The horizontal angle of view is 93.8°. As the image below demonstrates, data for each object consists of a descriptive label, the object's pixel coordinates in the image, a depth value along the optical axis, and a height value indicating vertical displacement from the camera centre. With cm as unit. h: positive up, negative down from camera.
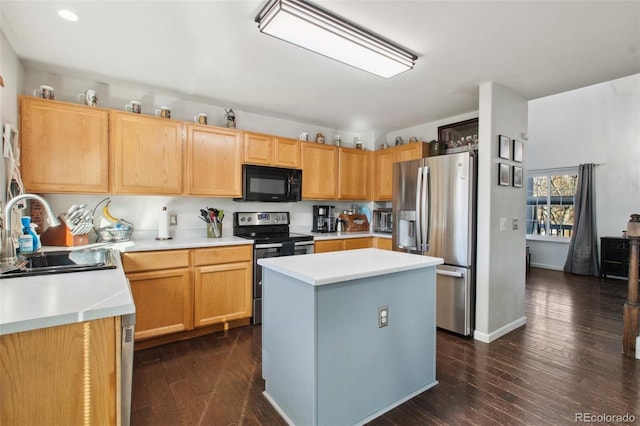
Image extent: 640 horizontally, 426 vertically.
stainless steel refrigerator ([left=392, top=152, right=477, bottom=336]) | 293 -17
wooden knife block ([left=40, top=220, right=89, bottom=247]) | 249 -25
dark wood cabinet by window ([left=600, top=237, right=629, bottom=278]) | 511 -81
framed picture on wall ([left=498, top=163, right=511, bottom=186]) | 292 +35
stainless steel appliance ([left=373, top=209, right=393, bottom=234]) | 438 -17
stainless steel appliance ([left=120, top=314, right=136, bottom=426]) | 110 -60
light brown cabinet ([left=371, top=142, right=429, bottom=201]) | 402 +70
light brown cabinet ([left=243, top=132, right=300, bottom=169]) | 349 +71
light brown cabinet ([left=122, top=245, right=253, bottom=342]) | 262 -76
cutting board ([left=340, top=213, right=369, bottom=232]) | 453 -20
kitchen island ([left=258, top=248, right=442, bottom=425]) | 158 -75
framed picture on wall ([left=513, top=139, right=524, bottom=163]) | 309 +61
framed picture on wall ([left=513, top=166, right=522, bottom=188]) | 310 +35
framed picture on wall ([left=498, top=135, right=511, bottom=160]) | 290 +61
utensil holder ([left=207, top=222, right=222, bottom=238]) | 338 -26
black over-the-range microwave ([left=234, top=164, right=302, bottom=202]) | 346 +30
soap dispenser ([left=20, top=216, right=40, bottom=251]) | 206 -17
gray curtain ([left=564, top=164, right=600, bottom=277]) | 558 -38
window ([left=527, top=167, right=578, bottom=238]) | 620 +17
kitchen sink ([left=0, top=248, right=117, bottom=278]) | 148 -32
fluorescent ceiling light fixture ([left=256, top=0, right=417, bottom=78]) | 174 +113
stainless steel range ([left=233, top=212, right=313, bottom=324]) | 321 -33
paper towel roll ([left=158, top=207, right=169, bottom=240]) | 306 -19
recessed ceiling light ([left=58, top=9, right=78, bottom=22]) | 184 +121
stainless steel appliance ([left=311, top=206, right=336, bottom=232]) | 435 -16
